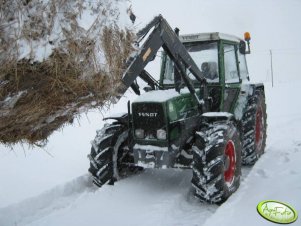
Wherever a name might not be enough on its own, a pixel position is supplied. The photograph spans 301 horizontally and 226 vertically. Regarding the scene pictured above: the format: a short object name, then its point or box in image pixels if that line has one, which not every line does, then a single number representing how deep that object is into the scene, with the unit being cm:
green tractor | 431
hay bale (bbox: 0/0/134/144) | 229
